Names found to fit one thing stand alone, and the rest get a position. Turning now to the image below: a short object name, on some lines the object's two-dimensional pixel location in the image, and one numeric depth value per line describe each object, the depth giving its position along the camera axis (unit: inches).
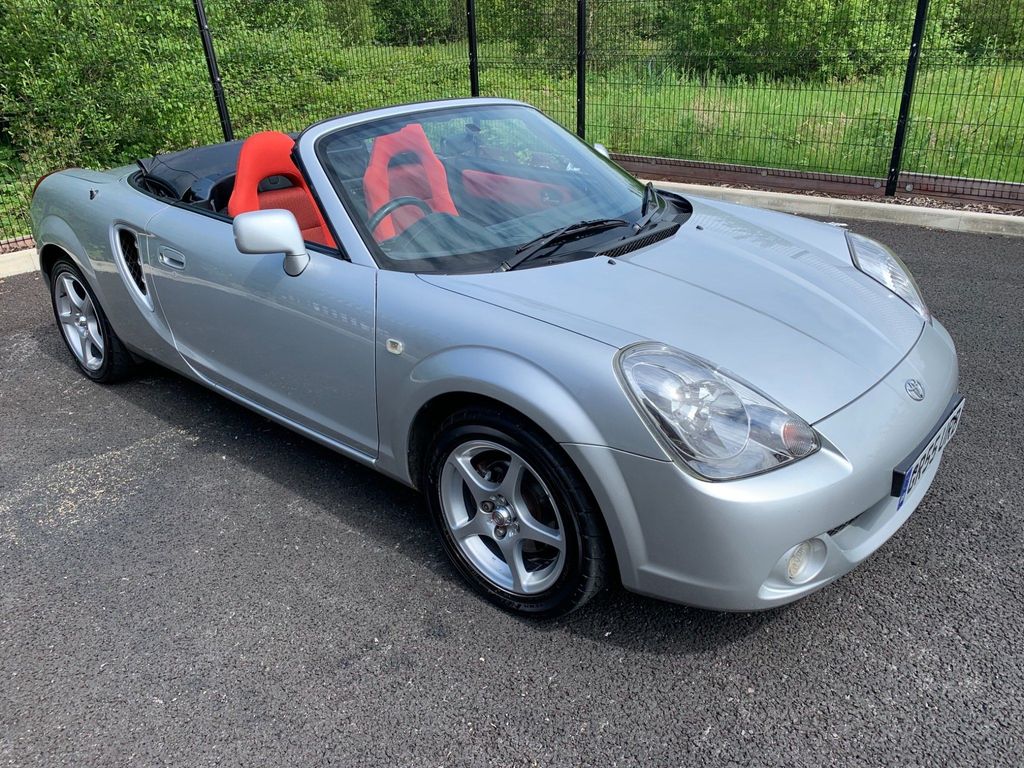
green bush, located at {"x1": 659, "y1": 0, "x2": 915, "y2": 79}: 264.8
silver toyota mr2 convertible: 82.2
